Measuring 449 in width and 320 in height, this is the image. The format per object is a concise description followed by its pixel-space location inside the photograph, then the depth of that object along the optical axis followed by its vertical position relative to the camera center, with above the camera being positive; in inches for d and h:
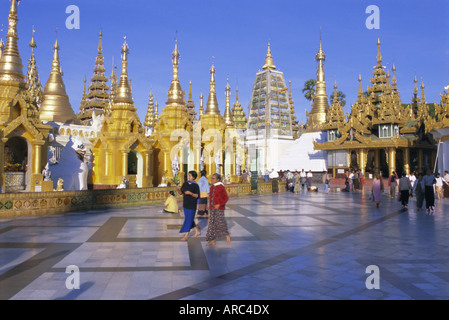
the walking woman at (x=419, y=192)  618.8 -32.6
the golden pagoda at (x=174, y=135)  923.4 +100.0
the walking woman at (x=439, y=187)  866.1 -33.4
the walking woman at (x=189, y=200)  361.7 -27.3
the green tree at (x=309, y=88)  2770.7 +662.9
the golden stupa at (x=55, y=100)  1172.6 +247.0
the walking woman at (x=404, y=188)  661.9 -27.2
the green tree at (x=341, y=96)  2613.2 +569.2
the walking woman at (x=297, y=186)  1094.4 -40.6
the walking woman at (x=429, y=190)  590.6 -27.5
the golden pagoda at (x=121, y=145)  836.6 +66.7
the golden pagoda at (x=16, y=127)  641.0 +84.4
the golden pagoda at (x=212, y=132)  1083.0 +130.2
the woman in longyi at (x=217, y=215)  345.1 -40.8
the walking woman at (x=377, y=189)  673.0 -29.6
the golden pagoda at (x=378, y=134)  1493.6 +173.0
